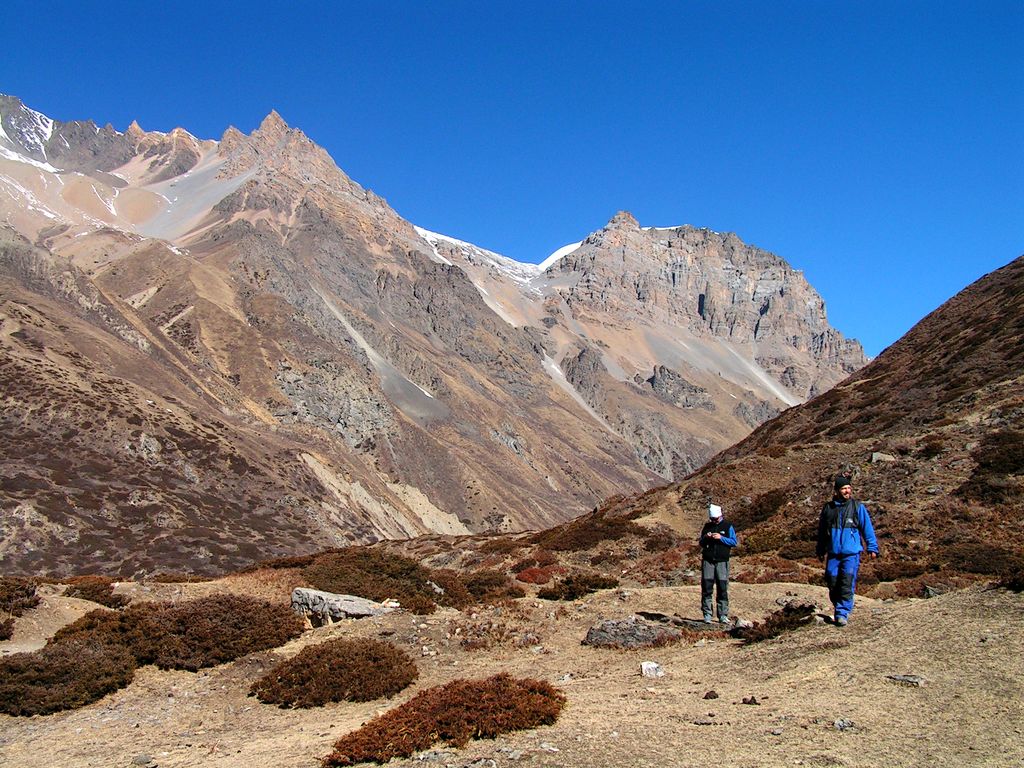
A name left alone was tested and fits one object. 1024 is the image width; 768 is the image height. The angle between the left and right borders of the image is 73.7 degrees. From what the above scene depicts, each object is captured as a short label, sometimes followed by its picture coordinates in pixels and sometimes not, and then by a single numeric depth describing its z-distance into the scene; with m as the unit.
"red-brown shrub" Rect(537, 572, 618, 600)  19.91
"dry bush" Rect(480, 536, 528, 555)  37.38
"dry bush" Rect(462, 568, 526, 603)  20.39
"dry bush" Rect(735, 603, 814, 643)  13.15
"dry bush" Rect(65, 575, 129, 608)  20.16
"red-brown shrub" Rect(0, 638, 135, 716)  12.97
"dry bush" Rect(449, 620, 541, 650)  15.38
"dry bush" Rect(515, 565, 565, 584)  23.79
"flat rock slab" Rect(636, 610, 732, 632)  14.80
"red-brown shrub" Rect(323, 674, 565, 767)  9.45
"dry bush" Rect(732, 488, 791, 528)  30.89
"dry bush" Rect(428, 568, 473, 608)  19.27
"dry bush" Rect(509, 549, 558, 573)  28.54
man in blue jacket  12.82
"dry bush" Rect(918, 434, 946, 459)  28.12
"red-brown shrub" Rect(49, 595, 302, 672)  15.01
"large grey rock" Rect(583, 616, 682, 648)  14.41
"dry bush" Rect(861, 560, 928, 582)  18.28
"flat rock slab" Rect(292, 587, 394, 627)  17.50
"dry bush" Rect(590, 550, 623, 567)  29.33
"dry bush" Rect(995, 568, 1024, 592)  12.25
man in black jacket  15.26
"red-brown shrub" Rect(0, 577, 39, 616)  18.08
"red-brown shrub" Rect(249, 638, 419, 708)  12.84
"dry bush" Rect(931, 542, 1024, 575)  17.41
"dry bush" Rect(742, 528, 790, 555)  25.73
